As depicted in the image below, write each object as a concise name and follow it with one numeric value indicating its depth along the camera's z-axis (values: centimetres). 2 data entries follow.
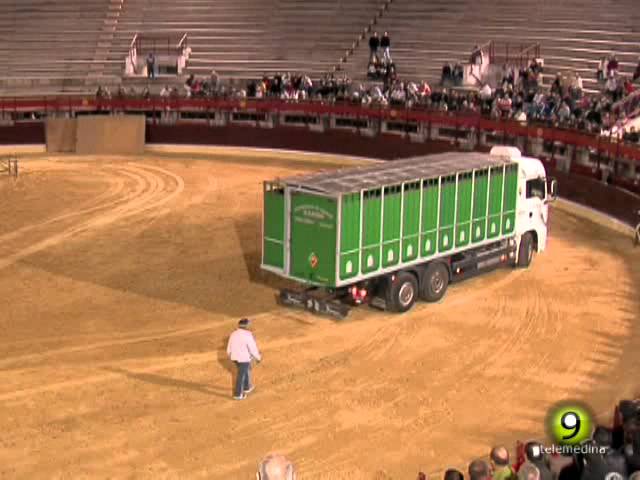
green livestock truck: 1967
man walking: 1592
